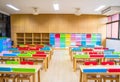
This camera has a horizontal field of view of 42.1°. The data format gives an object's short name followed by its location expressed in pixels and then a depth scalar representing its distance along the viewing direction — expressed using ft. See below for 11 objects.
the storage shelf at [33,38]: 44.11
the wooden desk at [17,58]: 18.01
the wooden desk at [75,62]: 18.21
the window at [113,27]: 36.39
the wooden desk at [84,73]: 10.33
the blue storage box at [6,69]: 10.52
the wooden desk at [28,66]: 10.48
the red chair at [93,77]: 11.38
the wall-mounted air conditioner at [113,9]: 30.07
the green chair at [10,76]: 11.72
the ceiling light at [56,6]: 28.96
